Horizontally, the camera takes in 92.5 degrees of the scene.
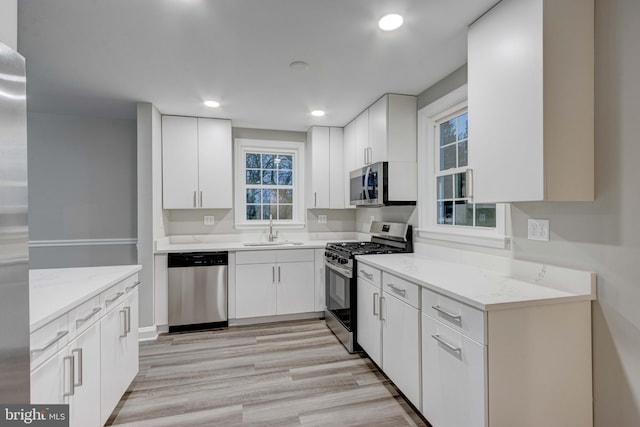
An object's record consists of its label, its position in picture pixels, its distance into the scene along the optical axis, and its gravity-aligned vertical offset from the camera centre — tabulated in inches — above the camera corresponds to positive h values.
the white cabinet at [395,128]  117.3 +32.2
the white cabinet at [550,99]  57.2 +21.3
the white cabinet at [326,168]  161.9 +22.9
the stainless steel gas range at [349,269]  111.7 -23.1
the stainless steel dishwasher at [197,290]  132.3 -34.2
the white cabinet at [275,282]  140.0 -33.1
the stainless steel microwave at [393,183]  117.4 +10.7
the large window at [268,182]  168.6 +16.8
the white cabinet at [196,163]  143.4 +23.8
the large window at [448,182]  91.1 +10.1
